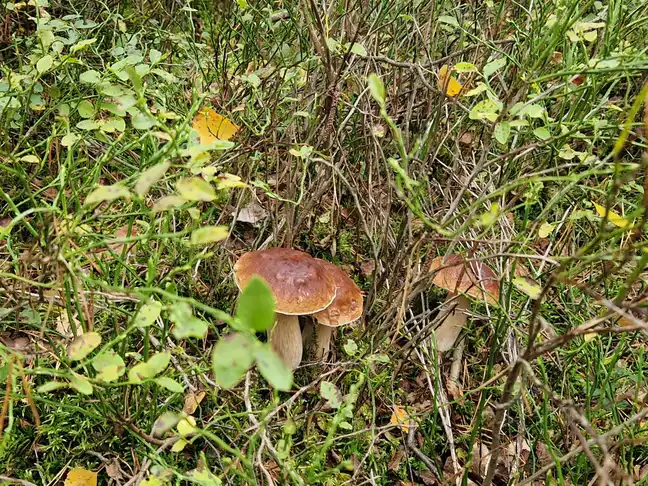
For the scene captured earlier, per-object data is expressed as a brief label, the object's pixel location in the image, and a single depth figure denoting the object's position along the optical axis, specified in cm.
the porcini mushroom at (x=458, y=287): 48
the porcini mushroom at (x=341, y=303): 45
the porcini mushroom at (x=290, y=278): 41
